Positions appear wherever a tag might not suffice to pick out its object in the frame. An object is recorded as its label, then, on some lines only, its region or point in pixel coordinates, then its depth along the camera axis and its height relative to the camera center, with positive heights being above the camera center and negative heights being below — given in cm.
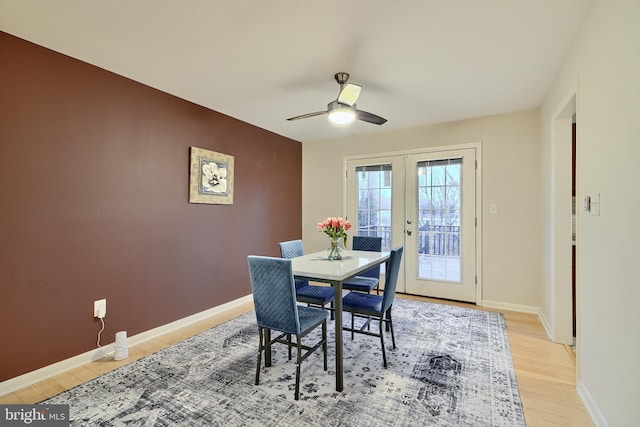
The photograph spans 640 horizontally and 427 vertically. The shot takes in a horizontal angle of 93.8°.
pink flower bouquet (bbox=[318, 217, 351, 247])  274 -12
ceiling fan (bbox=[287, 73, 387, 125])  241 +91
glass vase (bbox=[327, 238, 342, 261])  274 -34
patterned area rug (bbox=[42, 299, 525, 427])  175 -118
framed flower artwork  330 +42
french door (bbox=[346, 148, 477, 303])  389 +2
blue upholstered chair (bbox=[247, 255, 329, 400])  192 -58
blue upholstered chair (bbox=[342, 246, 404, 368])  231 -72
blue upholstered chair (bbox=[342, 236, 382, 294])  306 -66
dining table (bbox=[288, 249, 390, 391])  204 -41
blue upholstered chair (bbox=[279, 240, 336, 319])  268 -72
